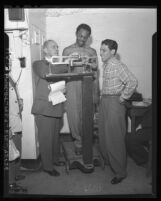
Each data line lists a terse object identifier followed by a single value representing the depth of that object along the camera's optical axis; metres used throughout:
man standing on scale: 1.95
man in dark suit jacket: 1.94
